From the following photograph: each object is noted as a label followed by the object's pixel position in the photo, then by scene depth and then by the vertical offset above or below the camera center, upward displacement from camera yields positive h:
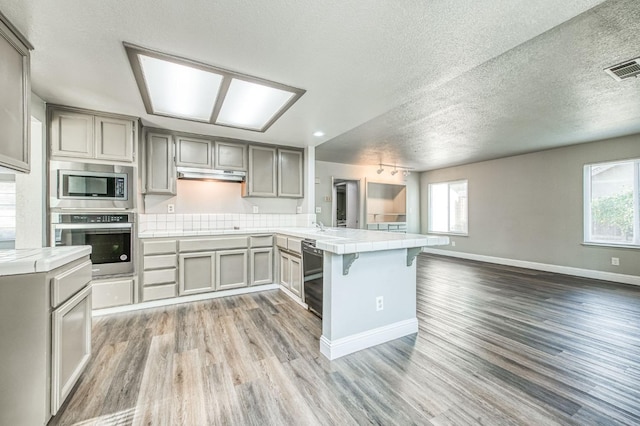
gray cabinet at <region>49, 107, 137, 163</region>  2.69 +0.85
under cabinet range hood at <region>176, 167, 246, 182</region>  3.53 +0.56
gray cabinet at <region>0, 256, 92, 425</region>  1.21 -0.66
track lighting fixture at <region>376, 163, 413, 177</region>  6.85 +1.24
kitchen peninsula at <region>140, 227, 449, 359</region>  2.03 -0.65
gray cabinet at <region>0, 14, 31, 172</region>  1.53 +0.73
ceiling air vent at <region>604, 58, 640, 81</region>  2.14 +1.24
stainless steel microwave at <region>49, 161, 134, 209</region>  2.65 +0.30
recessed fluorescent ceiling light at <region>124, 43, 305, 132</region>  1.96 +1.12
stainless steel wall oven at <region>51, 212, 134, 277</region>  2.66 -0.24
